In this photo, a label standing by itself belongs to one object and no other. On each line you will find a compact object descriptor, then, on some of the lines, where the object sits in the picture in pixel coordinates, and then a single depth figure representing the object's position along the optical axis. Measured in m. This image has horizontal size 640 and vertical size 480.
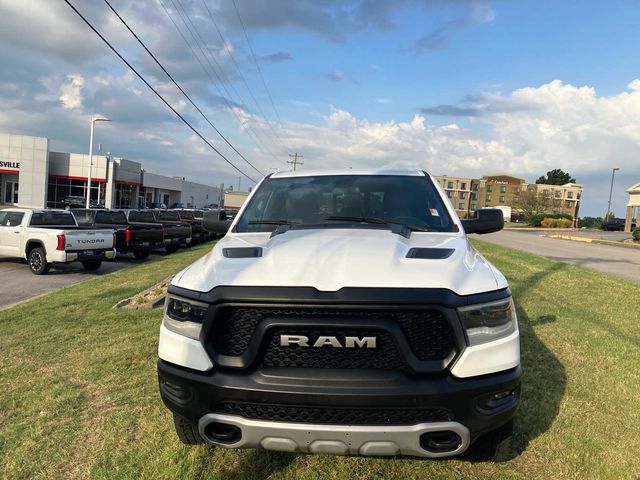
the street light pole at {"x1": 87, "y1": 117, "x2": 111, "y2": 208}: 34.52
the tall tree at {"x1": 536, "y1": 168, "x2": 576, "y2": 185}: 138.62
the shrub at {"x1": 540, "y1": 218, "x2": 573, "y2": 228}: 55.88
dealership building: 47.88
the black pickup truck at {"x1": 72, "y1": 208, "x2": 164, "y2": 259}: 15.92
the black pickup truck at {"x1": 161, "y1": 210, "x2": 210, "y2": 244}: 21.70
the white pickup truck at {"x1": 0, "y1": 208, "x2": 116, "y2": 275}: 12.65
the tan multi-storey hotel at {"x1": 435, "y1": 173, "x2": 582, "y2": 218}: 112.31
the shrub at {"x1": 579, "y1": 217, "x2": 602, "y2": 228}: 69.14
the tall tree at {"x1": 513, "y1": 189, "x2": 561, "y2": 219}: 76.89
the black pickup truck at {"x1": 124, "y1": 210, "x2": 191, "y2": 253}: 18.58
